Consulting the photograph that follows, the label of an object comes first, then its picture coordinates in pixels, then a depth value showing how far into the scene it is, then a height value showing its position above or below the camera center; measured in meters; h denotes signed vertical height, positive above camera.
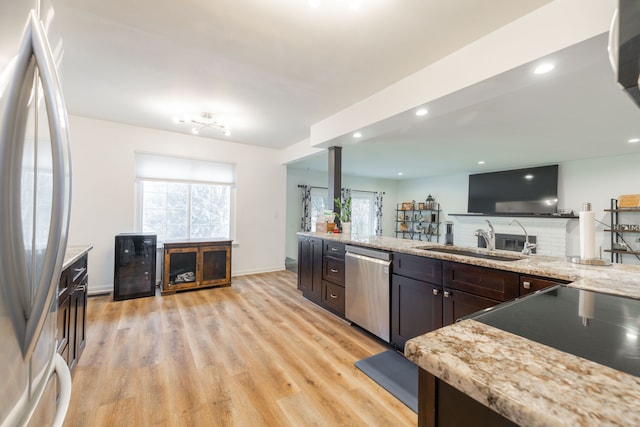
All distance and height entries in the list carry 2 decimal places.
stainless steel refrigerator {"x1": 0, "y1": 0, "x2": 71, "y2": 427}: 0.48 +0.02
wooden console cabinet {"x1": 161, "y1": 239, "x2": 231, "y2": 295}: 3.98 -0.77
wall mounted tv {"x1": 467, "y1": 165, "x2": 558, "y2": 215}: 5.64 +0.66
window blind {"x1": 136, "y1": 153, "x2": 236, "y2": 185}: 4.28 +0.80
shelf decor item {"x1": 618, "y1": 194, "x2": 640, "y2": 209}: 4.57 +0.37
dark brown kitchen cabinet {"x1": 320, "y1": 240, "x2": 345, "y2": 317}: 3.06 -0.71
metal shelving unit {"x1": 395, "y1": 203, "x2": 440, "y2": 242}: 7.88 -0.14
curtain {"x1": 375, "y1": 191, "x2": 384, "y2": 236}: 8.38 +0.23
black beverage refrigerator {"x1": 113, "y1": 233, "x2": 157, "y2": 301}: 3.63 -0.72
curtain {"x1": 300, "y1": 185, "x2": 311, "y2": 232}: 6.66 +0.21
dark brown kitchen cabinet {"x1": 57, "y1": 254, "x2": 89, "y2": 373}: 1.59 -0.66
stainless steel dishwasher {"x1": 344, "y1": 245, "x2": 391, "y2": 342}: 2.49 -0.71
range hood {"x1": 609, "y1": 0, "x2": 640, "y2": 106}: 0.75 +0.53
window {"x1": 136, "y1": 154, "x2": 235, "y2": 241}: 4.33 +0.32
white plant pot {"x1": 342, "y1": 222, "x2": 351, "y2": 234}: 3.87 -0.15
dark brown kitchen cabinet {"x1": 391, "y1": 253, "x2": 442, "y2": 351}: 2.12 -0.66
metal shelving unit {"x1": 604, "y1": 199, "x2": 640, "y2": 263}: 4.59 -0.15
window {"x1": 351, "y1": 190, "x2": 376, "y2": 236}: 8.09 +0.18
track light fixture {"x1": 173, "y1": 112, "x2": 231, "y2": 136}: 3.57 +1.32
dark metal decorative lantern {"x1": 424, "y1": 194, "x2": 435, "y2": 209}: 7.88 +0.51
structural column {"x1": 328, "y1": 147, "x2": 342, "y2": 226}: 4.02 +0.65
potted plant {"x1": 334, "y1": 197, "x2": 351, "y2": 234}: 3.85 +0.03
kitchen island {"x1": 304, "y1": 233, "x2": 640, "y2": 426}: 0.40 -0.29
